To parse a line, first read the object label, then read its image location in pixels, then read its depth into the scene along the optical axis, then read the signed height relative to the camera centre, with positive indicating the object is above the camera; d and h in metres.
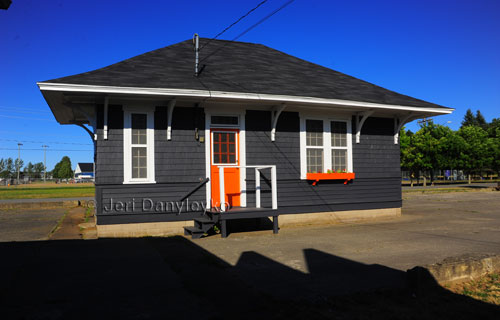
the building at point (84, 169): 124.38 +1.37
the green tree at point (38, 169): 123.38 +1.60
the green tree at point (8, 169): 107.50 +1.49
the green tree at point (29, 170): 121.28 +1.28
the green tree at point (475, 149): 43.66 +2.31
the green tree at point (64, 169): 113.12 +1.32
